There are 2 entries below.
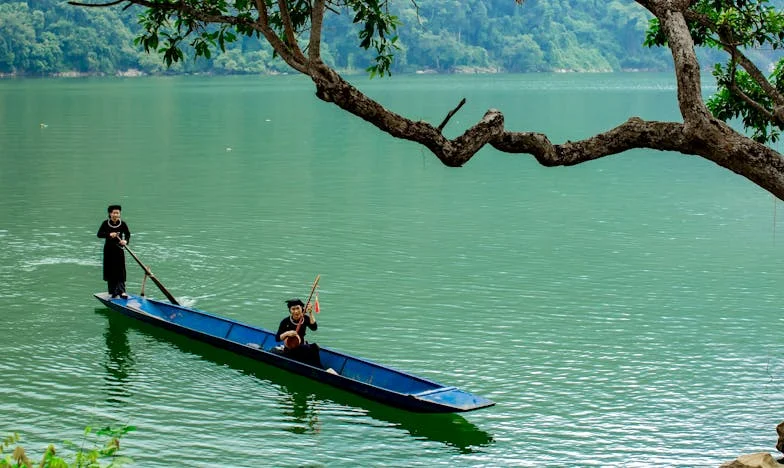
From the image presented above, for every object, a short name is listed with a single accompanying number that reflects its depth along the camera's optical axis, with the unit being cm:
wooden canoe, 1537
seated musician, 1698
